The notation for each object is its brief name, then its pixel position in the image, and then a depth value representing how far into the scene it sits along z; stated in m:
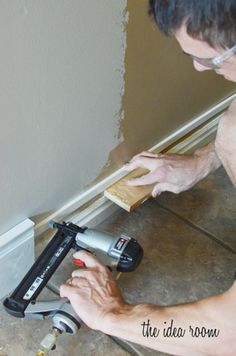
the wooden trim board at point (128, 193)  1.53
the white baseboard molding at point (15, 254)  1.31
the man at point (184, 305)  0.84
